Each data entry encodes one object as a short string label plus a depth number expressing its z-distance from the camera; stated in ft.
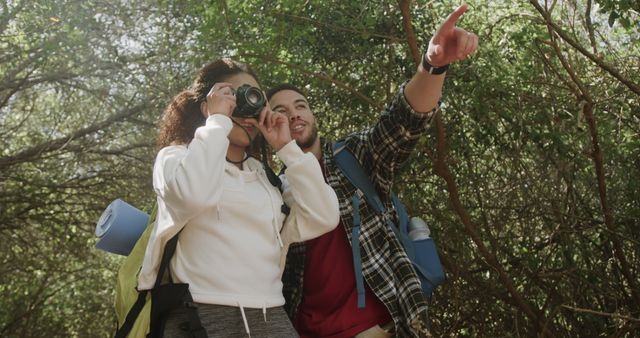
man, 8.56
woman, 7.29
